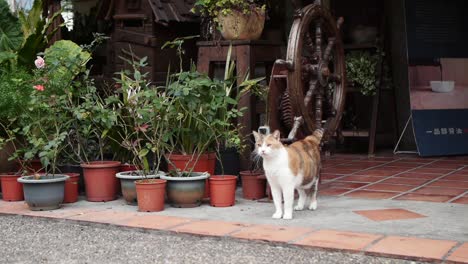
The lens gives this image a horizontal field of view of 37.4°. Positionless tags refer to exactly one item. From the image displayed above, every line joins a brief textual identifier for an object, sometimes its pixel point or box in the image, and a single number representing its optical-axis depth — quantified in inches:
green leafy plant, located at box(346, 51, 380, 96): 277.9
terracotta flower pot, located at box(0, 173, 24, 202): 199.9
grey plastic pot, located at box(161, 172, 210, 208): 179.9
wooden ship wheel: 183.5
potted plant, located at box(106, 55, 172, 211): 177.9
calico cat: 160.9
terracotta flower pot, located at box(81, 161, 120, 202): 193.5
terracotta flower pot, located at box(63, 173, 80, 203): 194.2
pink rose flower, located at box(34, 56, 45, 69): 190.1
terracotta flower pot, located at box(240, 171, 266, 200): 191.5
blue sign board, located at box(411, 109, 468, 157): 270.8
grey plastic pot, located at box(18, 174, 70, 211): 181.9
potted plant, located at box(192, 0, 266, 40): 202.5
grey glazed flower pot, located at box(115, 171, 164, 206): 185.2
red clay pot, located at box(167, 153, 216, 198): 190.5
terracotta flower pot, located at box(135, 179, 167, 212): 176.6
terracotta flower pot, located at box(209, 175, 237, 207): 182.2
